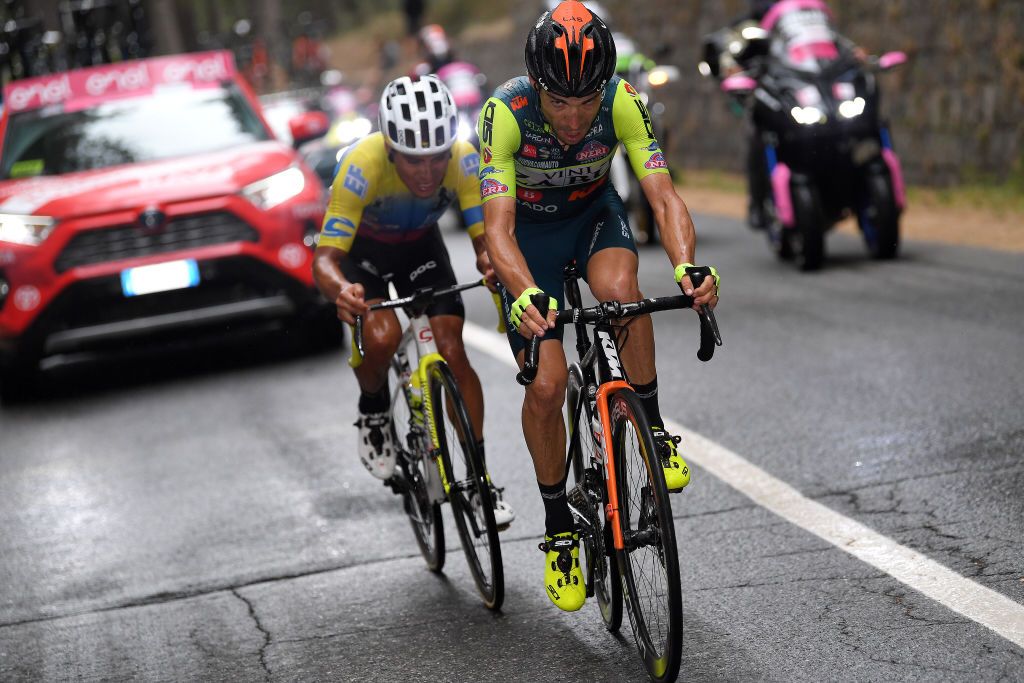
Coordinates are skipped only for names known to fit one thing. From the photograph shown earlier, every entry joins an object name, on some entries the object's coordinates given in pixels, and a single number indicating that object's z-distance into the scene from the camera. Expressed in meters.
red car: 20.62
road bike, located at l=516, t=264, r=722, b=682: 8.54
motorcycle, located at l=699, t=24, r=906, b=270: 23.36
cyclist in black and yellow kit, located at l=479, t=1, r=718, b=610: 9.51
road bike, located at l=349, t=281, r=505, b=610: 10.71
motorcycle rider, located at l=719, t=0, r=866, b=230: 24.02
